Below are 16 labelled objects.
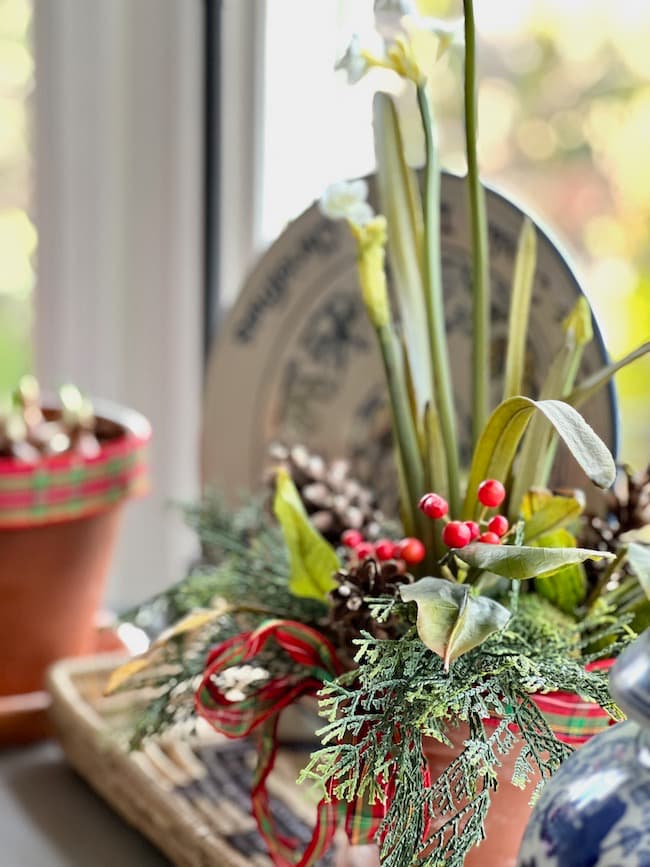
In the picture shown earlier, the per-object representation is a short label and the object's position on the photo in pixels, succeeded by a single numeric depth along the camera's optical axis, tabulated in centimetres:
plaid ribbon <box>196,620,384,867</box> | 52
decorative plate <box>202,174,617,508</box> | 72
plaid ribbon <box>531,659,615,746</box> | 47
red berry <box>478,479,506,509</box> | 47
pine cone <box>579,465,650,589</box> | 55
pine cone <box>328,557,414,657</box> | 50
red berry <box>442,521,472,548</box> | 47
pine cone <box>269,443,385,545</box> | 65
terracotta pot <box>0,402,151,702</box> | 76
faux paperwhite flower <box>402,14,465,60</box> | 53
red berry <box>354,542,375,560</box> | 52
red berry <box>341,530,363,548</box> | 56
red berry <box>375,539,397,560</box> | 51
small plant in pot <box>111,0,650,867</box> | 43
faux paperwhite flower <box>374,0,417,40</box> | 52
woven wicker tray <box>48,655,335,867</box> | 62
